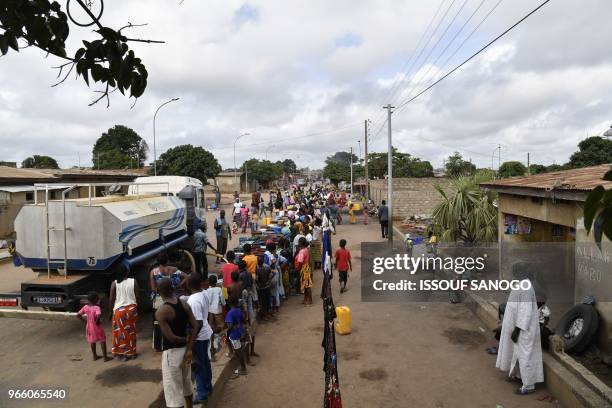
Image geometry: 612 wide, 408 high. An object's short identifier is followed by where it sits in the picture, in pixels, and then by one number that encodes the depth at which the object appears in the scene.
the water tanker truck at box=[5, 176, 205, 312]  7.44
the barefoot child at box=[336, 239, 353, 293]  10.80
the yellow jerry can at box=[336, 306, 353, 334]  8.19
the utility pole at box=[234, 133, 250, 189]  67.12
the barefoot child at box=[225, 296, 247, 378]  6.23
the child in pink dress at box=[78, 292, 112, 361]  6.77
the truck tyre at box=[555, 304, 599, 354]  6.22
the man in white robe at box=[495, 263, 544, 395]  5.74
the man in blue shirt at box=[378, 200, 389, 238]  19.62
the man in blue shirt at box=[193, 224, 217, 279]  11.43
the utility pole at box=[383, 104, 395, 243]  19.23
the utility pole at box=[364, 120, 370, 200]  36.38
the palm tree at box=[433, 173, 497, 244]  11.98
